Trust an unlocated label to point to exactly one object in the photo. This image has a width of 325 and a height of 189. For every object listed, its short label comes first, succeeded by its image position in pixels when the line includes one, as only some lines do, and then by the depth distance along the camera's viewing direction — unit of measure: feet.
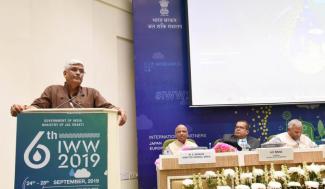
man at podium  8.26
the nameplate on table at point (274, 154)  8.55
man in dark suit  13.98
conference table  8.32
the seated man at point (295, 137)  12.94
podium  5.58
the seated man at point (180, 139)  13.85
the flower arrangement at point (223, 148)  9.01
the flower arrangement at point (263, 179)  7.13
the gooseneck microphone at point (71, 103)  8.12
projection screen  16.07
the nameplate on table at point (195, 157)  8.33
